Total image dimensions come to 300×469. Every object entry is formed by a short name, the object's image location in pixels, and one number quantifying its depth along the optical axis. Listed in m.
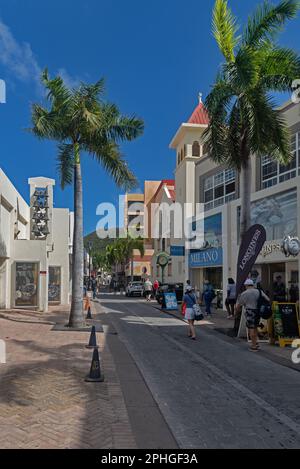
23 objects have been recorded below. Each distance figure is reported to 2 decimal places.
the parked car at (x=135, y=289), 47.00
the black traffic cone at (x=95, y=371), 8.20
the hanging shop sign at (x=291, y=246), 17.50
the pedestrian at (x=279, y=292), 18.20
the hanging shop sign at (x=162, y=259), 34.38
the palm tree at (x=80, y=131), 16.27
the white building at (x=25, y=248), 23.03
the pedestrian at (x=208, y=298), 22.05
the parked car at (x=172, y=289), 31.12
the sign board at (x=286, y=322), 12.87
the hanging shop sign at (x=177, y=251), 33.06
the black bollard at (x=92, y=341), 11.53
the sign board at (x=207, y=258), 28.67
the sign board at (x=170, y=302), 26.58
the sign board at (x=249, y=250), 14.73
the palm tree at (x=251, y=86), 14.81
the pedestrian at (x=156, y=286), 37.67
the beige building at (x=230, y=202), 21.23
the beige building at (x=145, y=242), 69.56
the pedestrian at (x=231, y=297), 20.20
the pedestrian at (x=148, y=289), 37.96
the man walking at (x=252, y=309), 12.23
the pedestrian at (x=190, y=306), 14.35
